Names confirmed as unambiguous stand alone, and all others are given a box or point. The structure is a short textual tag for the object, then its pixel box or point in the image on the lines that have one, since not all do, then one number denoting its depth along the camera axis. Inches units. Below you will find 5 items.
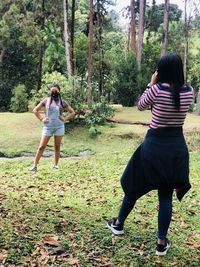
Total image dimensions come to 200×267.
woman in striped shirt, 137.4
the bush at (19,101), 687.7
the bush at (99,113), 534.5
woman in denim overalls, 305.2
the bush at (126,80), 756.6
